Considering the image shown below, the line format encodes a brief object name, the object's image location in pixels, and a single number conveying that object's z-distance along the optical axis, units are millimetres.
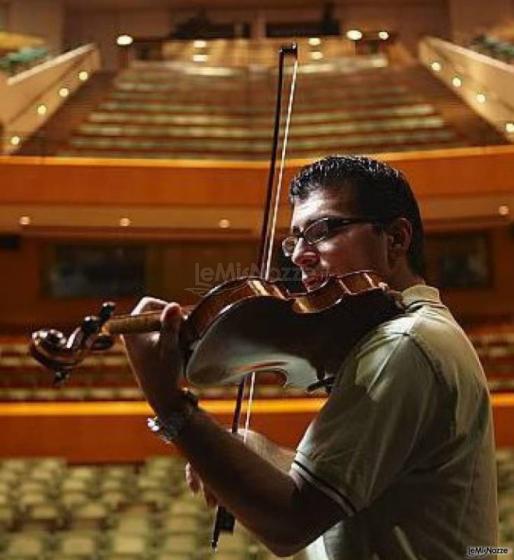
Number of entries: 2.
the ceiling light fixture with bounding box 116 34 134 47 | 11225
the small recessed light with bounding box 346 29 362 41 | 11014
